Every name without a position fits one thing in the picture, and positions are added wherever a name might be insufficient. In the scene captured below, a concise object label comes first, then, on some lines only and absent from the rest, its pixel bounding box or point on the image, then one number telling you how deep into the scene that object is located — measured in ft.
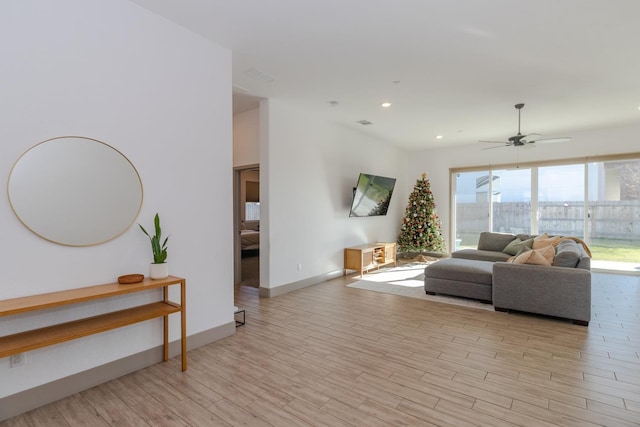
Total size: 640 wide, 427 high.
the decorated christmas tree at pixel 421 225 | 26.96
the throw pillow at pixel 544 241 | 16.93
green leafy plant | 9.02
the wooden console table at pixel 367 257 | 21.44
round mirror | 7.33
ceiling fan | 16.69
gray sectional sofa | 12.58
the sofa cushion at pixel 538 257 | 13.61
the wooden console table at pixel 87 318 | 6.48
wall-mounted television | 21.49
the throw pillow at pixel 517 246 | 19.70
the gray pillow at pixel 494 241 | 22.72
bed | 26.98
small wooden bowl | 8.35
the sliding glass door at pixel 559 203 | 22.15
